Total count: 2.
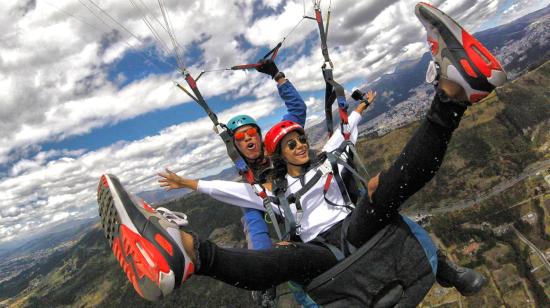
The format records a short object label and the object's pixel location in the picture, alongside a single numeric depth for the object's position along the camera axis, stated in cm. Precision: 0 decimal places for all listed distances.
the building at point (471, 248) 8512
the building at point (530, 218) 8632
